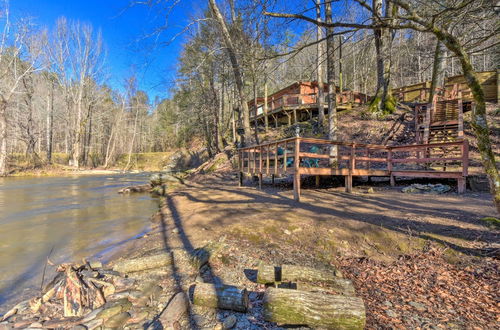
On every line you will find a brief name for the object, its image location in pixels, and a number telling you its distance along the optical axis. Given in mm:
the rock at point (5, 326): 2691
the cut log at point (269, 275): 3248
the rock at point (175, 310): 2674
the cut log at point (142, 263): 3881
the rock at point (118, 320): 2702
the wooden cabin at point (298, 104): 20828
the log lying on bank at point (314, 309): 2393
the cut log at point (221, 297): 2791
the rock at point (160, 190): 12495
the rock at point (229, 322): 2578
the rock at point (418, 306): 2721
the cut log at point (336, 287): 2921
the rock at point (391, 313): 2625
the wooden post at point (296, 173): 7098
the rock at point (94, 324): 2662
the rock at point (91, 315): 2770
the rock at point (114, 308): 2830
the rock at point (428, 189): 8023
